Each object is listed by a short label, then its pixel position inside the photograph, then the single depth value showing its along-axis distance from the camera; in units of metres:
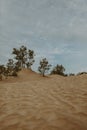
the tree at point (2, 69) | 33.49
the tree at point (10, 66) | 38.57
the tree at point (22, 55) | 45.03
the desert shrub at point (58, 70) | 49.78
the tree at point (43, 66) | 44.81
